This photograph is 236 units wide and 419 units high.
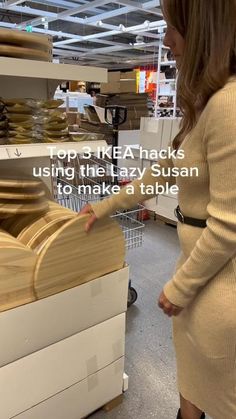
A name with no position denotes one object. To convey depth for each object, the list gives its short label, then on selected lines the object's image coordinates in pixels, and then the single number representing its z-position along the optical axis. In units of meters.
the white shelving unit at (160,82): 4.56
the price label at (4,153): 1.01
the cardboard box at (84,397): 1.26
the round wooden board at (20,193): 1.06
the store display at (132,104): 4.49
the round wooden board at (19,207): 1.09
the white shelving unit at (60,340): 1.07
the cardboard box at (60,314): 1.06
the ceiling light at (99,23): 5.94
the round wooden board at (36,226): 1.18
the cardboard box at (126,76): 4.53
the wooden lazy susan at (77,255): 1.08
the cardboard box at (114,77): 4.44
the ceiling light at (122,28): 6.02
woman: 0.71
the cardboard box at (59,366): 1.12
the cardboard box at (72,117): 4.76
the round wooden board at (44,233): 1.15
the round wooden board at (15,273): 1.01
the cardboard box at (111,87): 4.50
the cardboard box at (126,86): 4.50
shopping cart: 1.98
